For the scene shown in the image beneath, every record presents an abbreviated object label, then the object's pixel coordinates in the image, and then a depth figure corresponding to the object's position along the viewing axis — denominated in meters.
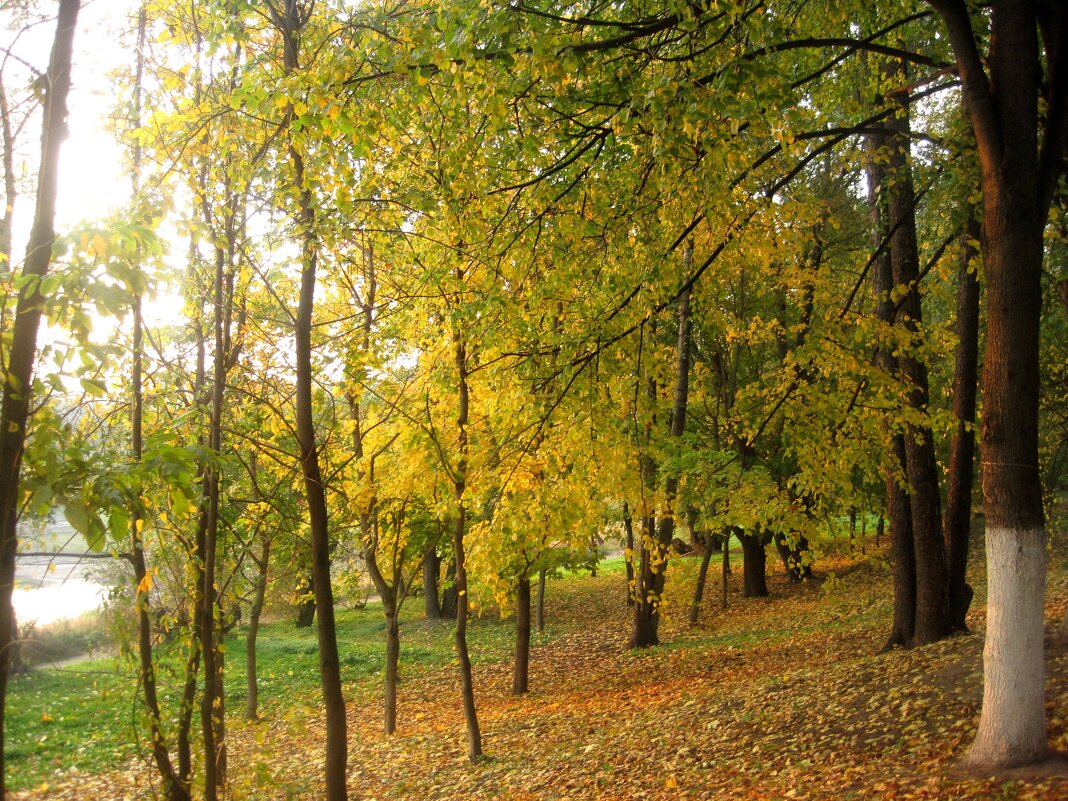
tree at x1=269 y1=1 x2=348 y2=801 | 5.58
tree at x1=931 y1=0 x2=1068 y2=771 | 4.79
